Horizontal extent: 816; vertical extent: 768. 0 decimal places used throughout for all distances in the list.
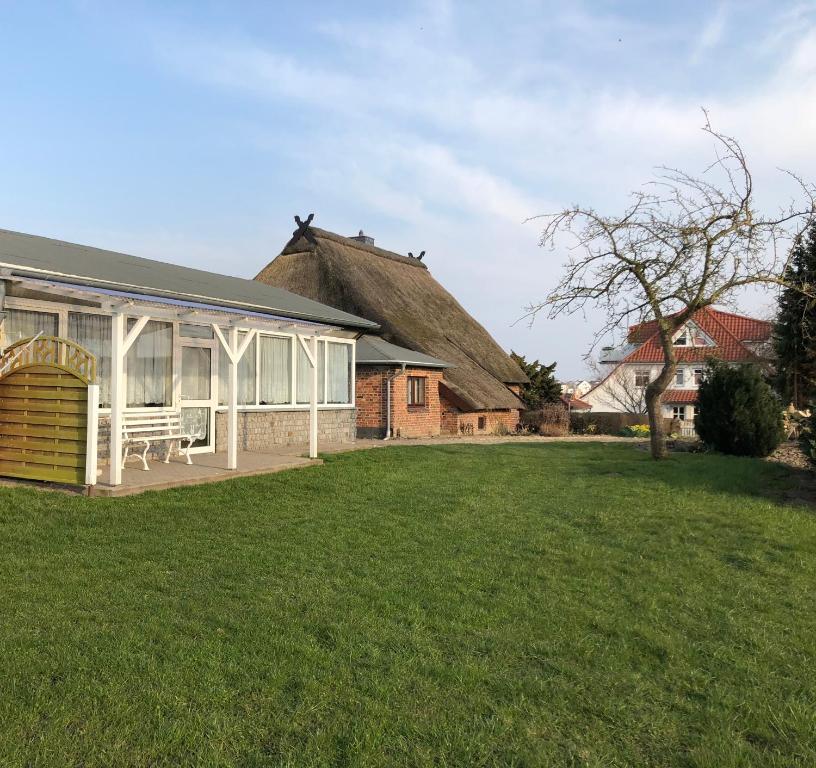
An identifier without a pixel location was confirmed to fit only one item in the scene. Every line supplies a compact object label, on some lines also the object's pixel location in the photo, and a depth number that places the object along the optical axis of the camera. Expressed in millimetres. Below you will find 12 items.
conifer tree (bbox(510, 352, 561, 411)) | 31828
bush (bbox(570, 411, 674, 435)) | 31066
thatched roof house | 23828
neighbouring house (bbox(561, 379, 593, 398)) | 81206
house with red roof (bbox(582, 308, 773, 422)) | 39500
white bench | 10195
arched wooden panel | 8758
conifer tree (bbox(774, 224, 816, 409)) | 23516
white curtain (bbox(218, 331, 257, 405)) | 13430
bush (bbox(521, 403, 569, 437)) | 26500
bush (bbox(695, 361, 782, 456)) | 15016
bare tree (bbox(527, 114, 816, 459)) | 13812
